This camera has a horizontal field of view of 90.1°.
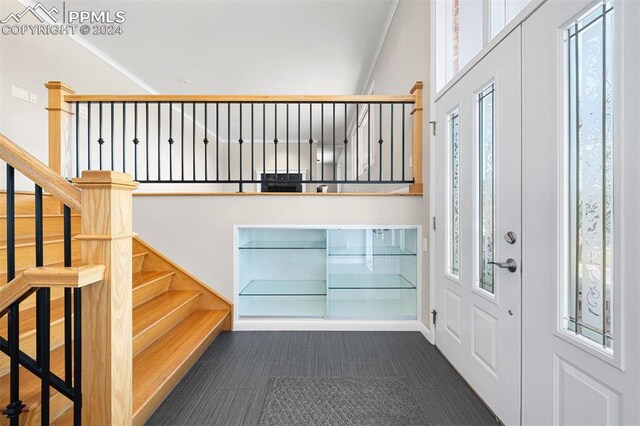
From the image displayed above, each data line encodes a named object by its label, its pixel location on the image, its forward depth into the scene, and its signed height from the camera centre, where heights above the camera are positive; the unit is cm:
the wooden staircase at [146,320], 146 -74
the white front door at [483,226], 152 -9
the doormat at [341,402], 162 -105
